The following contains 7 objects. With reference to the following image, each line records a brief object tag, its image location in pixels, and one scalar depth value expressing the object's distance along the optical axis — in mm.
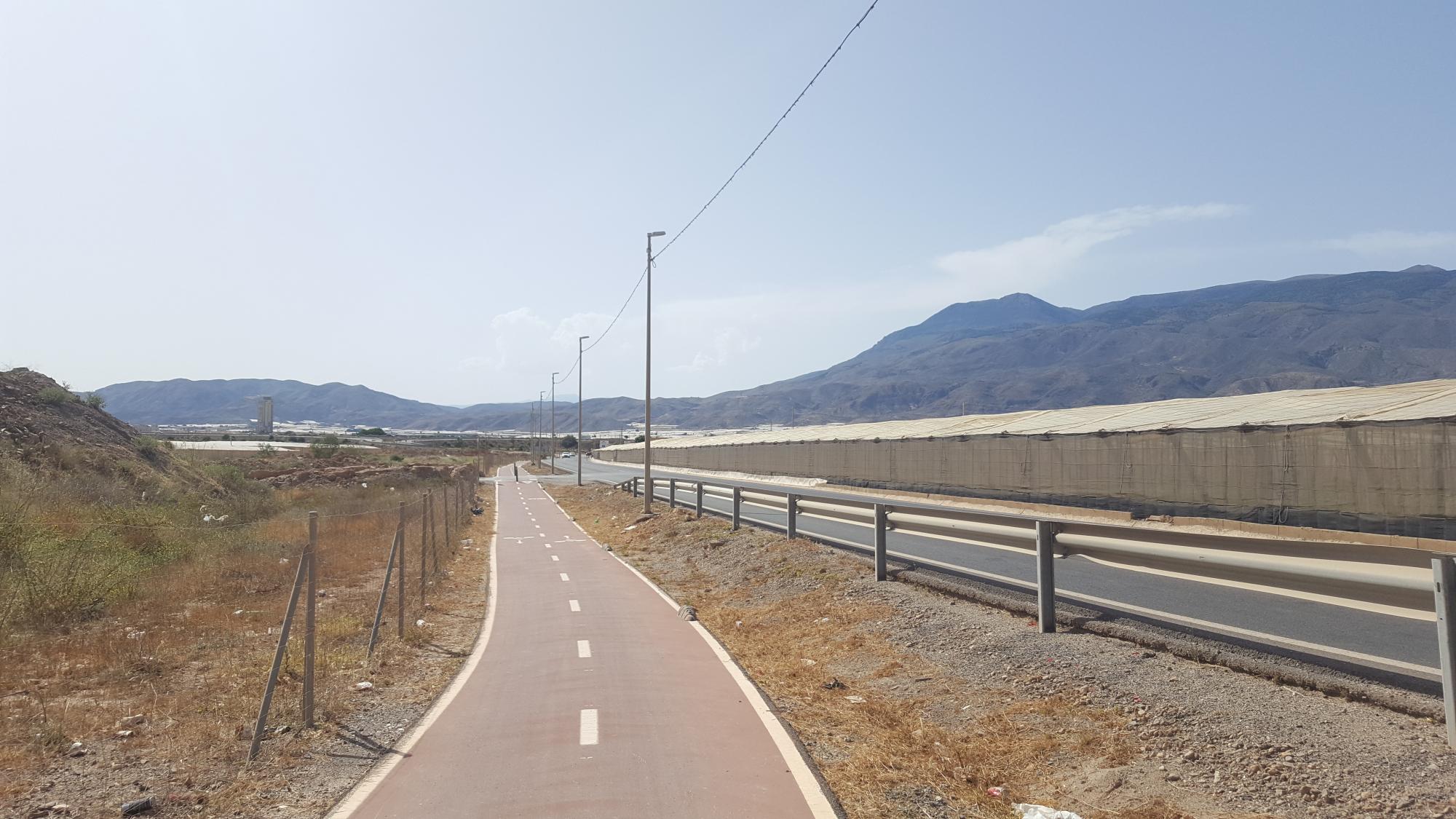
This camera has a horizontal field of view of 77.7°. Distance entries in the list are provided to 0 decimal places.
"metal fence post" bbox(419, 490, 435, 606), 15039
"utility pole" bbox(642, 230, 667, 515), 30345
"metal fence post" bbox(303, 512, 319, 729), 7902
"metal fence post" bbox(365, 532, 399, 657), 10632
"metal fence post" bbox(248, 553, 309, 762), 7098
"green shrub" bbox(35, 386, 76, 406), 33022
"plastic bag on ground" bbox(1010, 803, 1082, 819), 5172
